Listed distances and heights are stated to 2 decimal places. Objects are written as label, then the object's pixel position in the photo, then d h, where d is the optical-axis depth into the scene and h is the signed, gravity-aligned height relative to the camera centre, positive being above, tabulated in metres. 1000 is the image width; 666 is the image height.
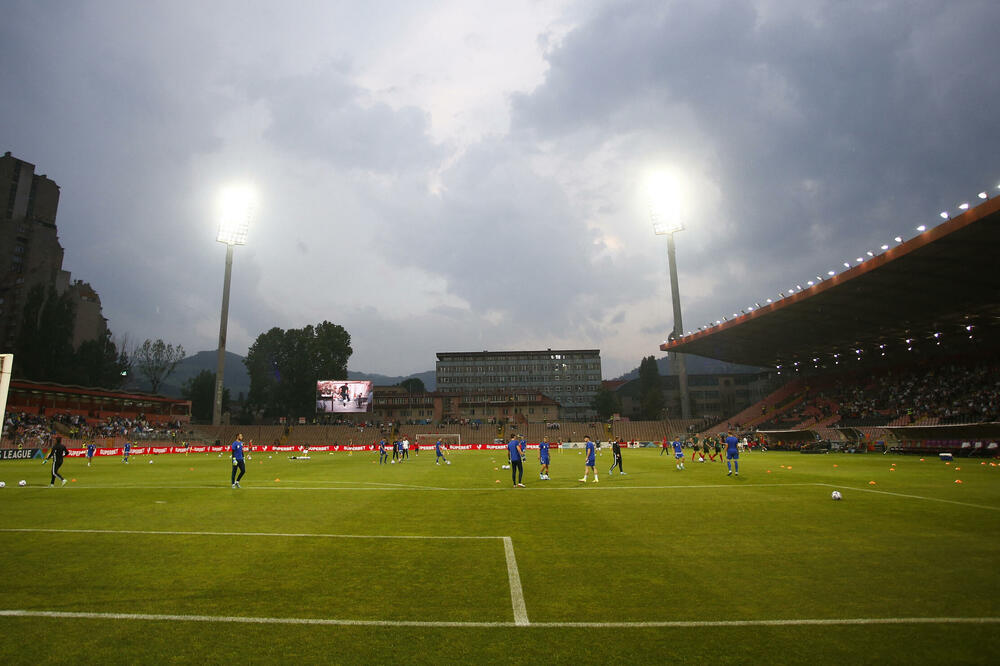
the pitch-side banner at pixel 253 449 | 48.68 -2.75
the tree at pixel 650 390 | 102.44 +6.59
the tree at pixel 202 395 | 103.50 +6.30
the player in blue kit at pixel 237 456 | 19.48 -1.14
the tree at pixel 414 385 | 161.75 +12.52
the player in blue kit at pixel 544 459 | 21.08 -1.48
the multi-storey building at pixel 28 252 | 92.81 +32.94
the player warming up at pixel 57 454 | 19.52 -1.02
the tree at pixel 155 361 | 95.44 +12.14
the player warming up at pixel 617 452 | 23.00 -1.36
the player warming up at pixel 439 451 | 31.45 -1.70
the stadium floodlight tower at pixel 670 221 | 63.75 +25.99
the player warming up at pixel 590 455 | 19.80 -1.27
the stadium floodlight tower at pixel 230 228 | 63.91 +25.52
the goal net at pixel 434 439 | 69.38 -2.05
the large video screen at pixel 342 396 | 72.25 +4.05
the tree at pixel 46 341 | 75.69 +12.92
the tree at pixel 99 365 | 82.06 +10.36
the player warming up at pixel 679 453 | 25.17 -1.56
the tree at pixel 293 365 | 94.00 +11.24
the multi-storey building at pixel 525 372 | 141.00 +14.03
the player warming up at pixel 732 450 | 22.11 -1.25
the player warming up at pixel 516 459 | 19.06 -1.33
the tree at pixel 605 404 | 113.38 +4.05
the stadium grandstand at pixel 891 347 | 32.03 +8.17
